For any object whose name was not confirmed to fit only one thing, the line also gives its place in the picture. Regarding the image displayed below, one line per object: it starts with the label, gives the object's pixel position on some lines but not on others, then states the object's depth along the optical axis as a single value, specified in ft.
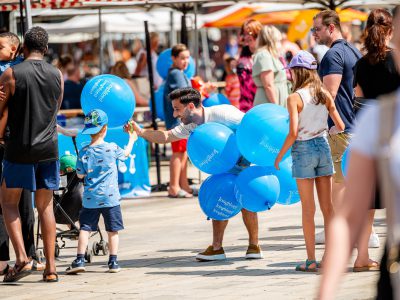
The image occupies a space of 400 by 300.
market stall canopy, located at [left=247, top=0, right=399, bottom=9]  86.16
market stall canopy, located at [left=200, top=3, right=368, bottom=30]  138.80
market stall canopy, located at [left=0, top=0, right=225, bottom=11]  73.43
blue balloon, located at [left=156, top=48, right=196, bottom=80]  90.81
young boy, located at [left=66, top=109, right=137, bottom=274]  47.17
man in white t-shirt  48.42
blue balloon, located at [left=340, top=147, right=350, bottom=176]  47.79
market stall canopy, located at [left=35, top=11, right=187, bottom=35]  134.40
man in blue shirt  48.16
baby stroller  52.25
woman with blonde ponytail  61.82
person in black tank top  44.54
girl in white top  43.68
